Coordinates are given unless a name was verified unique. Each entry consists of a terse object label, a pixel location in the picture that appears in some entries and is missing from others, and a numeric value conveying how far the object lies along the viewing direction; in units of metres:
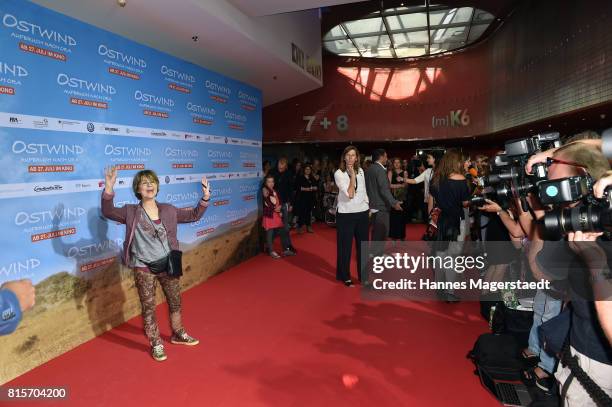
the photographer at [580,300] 1.36
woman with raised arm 2.84
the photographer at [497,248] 3.42
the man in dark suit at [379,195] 4.66
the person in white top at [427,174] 6.04
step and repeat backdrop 2.74
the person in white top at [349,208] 4.36
